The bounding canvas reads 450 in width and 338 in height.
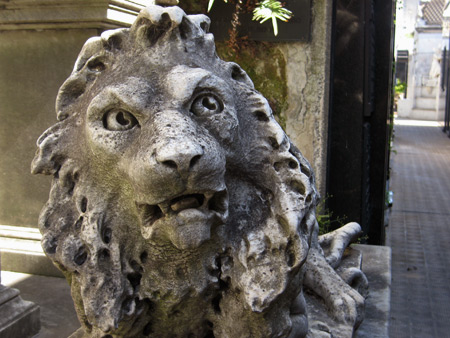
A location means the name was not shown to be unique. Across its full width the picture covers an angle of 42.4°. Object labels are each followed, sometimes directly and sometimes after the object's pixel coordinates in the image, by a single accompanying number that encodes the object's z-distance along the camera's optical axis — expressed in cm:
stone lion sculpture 154
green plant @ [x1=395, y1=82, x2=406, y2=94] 2298
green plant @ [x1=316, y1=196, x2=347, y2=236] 435
